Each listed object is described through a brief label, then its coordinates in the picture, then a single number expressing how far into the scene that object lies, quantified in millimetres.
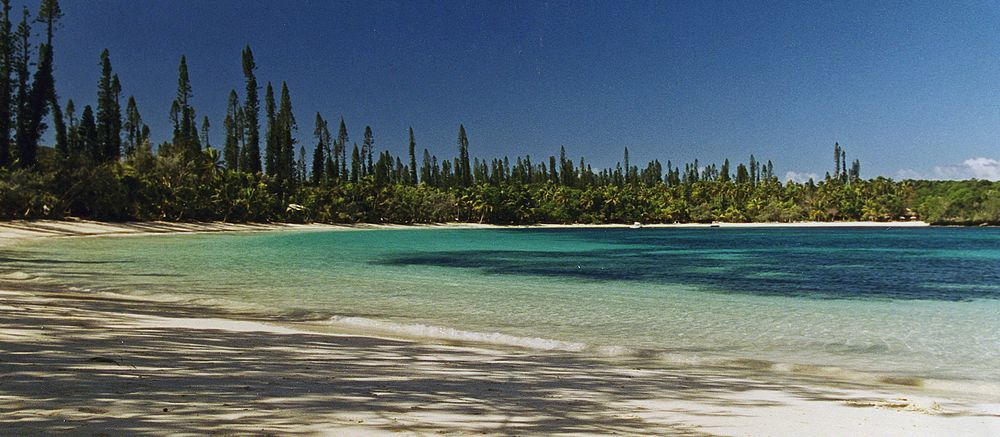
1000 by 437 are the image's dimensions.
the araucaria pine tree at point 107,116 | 74000
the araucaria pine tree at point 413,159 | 127712
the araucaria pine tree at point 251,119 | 88562
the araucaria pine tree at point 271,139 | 92000
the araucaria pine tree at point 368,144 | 126875
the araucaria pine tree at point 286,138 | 92375
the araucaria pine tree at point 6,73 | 53875
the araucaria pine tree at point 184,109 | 82750
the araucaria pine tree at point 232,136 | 95612
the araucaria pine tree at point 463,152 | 136238
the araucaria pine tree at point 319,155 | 99575
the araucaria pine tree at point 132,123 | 92512
